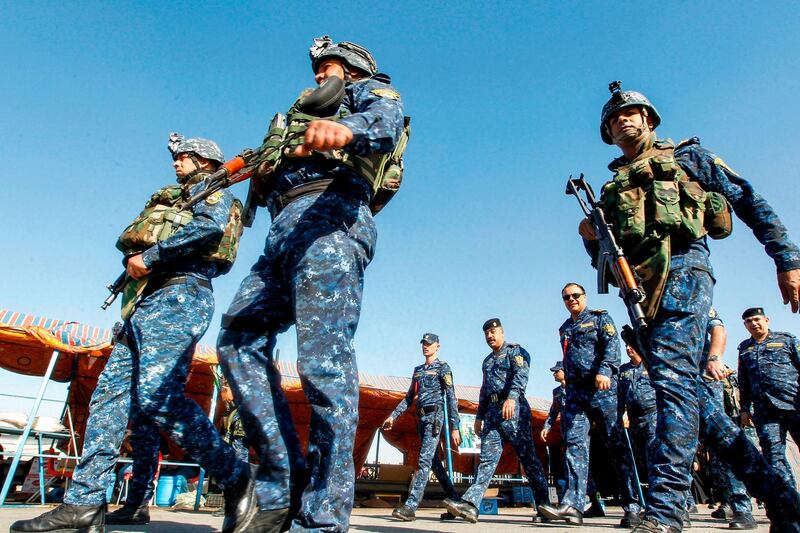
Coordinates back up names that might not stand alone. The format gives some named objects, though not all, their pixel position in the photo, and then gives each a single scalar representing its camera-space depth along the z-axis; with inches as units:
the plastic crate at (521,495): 429.7
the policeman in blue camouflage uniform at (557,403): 375.4
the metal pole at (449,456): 299.5
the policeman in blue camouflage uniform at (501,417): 205.6
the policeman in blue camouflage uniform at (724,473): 159.2
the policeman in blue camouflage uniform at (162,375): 102.3
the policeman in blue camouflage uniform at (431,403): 263.1
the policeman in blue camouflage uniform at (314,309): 72.7
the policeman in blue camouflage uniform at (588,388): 197.6
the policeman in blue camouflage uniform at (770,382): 219.6
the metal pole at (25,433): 227.7
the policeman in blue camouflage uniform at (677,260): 98.1
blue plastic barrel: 299.0
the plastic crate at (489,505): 311.6
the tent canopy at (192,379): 312.2
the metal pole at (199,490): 260.4
